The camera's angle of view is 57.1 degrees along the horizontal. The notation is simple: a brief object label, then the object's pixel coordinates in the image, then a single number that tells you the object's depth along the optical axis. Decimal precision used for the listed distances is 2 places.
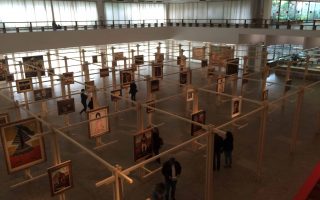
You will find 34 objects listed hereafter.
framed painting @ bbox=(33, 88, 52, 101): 13.06
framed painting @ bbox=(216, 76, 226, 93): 13.26
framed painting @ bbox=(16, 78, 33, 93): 13.48
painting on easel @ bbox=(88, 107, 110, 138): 9.40
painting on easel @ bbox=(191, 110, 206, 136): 8.96
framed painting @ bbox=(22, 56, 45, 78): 16.92
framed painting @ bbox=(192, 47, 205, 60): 20.84
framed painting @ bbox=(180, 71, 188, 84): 15.32
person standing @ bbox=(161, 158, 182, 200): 7.40
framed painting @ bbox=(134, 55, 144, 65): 18.90
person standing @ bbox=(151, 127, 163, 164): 9.09
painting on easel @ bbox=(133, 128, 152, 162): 7.37
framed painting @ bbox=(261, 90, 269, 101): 12.73
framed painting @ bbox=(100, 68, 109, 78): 16.44
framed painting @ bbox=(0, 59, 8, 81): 16.89
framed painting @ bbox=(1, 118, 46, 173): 6.63
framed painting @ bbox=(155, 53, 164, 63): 19.88
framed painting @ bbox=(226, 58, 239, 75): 16.16
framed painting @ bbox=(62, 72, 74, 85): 14.88
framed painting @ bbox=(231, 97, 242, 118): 10.52
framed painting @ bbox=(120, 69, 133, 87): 14.43
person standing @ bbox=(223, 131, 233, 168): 9.17
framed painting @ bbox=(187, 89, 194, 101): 12.38
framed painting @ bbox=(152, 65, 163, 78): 16.25
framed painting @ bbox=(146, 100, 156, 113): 9.84
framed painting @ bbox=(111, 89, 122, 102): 12.32
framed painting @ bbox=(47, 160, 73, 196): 5.87
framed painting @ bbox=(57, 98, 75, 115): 11.54
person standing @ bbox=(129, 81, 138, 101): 15.74
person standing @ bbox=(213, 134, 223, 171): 9.07
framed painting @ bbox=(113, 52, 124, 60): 20.32
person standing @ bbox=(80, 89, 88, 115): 13.89
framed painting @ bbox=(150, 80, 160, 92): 12.79
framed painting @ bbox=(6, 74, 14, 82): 15.53
